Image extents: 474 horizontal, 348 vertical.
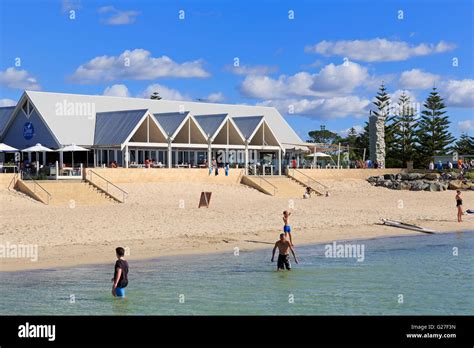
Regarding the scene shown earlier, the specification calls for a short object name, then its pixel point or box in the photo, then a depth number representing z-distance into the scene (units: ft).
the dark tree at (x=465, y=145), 253.85
